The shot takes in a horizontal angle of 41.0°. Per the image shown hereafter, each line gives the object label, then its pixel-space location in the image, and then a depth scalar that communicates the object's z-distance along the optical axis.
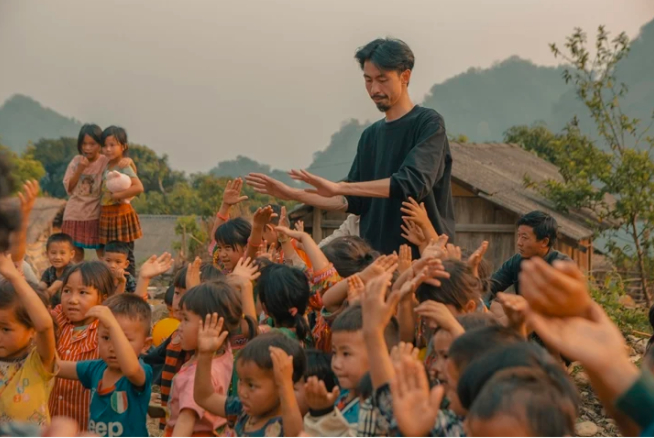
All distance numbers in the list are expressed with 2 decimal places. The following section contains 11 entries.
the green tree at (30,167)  20.38
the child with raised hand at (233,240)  5.57
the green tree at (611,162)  12.12
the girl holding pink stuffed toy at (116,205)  6.93
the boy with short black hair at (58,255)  6.59
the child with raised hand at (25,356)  3.69
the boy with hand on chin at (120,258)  6.31
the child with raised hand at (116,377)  3.66
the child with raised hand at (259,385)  3.12
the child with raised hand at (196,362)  3.68
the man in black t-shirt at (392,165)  4.43
